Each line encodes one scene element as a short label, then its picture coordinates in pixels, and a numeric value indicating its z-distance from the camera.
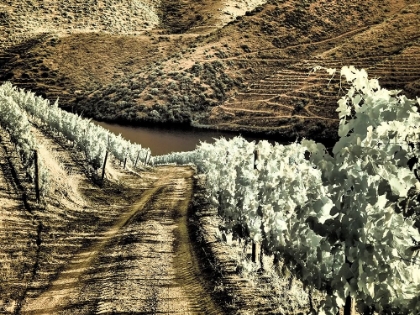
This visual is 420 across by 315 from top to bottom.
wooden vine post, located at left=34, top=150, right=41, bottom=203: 16.89
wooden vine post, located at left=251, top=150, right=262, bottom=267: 12.92
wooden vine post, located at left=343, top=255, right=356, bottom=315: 6.83
